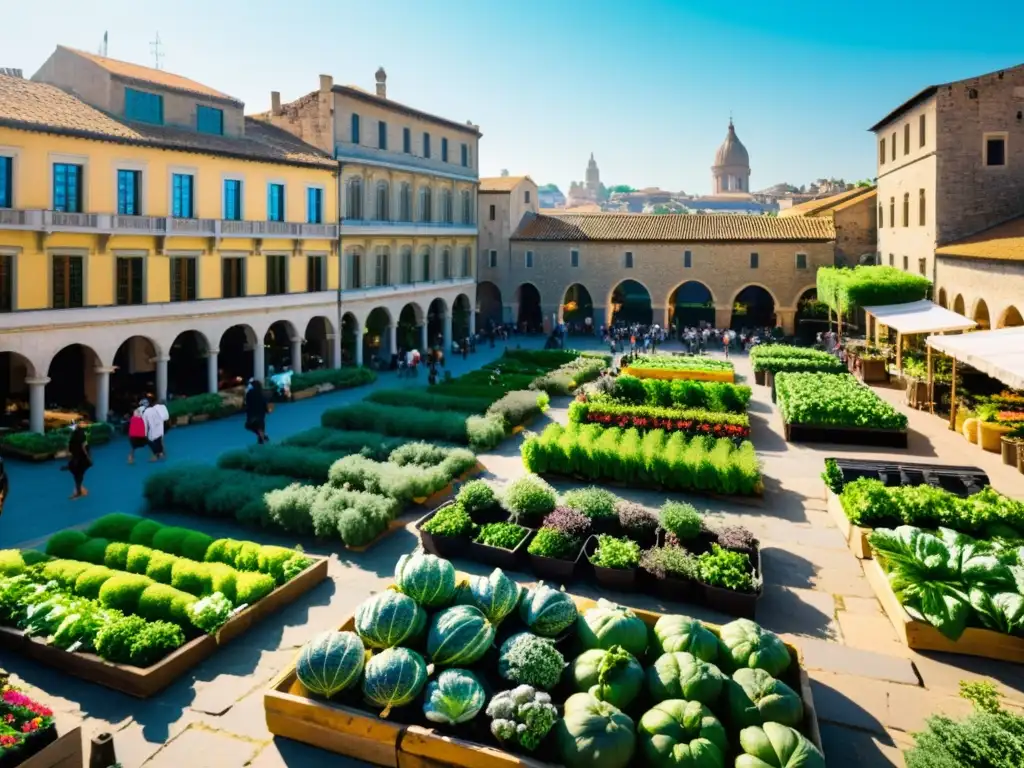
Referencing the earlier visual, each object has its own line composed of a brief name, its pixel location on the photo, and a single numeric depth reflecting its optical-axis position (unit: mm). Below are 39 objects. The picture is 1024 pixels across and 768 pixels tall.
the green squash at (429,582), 8250
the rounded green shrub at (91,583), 10008
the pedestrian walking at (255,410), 20469
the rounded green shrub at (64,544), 11242
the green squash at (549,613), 7965
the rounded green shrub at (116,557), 10844
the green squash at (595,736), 6387
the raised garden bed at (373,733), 6766
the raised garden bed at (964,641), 8992
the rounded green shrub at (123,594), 9648
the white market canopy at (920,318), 25531
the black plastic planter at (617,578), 10812
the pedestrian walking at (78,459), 15984
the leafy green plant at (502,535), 11859
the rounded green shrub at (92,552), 11031
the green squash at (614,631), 7727
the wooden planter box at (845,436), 19656
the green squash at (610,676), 7015
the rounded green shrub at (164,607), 9508
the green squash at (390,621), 7801
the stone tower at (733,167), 128125
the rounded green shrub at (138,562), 10594
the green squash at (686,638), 7641
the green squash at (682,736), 6344
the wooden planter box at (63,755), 6676
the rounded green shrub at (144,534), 11617
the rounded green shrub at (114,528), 11977
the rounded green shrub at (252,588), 10023
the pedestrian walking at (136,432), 18828
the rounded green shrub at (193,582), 10180
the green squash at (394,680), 7227
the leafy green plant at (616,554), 10859
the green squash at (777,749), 6273
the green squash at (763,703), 6914
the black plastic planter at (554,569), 11141
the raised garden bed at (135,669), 8469
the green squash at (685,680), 7023
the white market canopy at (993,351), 15695
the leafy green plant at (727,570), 10172
